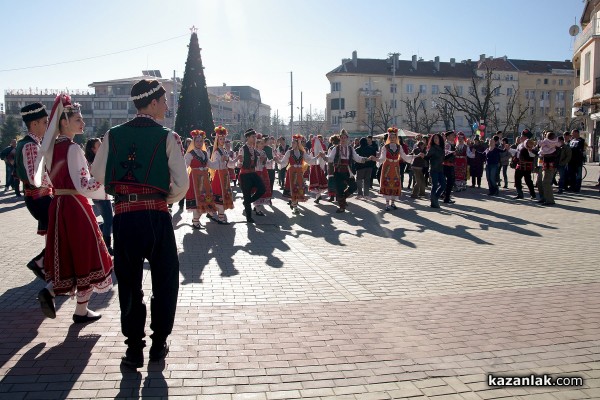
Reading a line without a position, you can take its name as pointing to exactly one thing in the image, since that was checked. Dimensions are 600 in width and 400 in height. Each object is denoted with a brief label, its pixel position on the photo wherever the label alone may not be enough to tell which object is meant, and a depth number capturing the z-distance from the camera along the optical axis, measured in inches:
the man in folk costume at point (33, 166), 235.9
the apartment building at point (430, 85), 3171.8
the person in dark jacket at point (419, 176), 671.8
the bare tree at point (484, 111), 1118.8
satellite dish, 1663.4
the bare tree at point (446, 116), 1821.5
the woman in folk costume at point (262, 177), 509.0
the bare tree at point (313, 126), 3511.3
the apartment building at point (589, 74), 1272.1
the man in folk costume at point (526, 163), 628.4
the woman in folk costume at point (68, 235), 198.3
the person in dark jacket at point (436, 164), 565.9
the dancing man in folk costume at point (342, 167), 552.1
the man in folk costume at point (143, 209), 161.6
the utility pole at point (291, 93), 1932.8
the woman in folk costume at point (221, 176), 475.2
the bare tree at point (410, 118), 2089.3
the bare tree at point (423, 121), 2170.3
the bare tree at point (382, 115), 2597.4
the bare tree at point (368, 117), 2969.5
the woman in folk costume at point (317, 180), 661.3
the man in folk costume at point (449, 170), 607.2
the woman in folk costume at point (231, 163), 481.7
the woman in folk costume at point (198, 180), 462.6
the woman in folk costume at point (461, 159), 746.8
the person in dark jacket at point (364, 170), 653.3
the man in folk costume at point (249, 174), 485.4
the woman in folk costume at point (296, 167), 559.2
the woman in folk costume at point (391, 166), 552.1
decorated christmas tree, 1029.8
